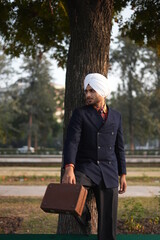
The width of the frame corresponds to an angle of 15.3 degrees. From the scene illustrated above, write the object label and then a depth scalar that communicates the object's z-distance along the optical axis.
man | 5.43
